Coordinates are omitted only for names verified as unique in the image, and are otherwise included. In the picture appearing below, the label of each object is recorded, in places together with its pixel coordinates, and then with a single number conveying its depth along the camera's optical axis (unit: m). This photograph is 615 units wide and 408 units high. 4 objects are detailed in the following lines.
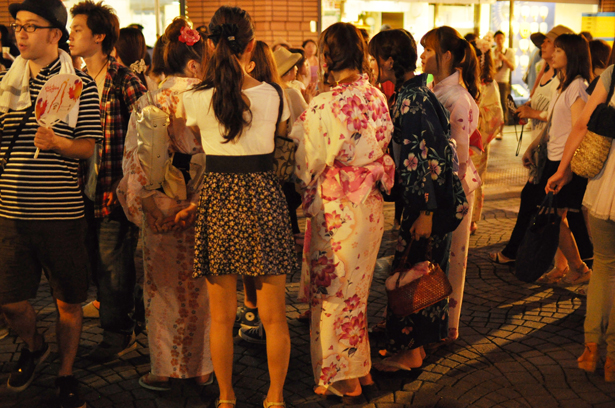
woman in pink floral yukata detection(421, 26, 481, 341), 3.86
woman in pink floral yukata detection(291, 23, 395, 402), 3.25
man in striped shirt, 3.29
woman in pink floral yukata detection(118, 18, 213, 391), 3.34
